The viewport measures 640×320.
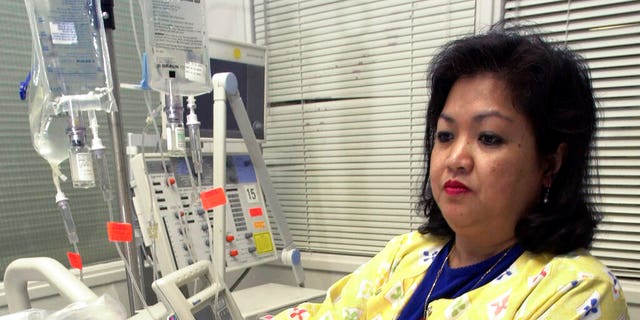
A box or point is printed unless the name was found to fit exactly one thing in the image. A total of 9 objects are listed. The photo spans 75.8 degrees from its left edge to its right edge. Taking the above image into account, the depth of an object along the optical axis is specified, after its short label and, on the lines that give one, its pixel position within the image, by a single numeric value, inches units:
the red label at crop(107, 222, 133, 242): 44.7
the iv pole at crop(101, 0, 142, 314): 48.5
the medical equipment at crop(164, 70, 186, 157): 48.8
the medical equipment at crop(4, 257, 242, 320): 30.7
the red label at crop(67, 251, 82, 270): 46.8
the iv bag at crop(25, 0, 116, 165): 41.6
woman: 34.5
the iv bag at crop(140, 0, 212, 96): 47.1
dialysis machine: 61.2
